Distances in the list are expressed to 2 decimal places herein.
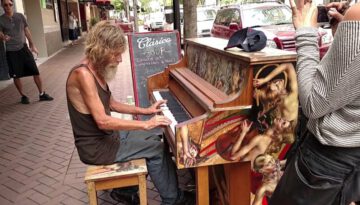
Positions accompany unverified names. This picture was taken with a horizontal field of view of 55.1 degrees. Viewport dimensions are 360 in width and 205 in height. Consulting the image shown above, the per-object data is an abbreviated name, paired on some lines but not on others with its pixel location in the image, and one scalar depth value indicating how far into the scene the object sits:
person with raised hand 1.27
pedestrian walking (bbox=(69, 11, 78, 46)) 21.05
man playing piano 2.41
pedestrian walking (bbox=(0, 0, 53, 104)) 6.56
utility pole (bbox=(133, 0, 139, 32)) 16.54
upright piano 2.10
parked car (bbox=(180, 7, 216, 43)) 14.66
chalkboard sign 4.46
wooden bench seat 2.46
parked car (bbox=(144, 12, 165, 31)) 25.49
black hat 2.27
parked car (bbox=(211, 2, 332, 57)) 7.46
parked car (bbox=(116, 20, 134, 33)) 22.62
